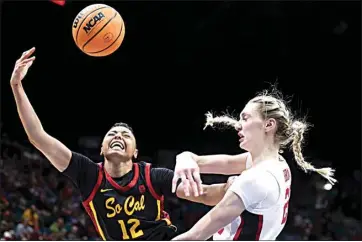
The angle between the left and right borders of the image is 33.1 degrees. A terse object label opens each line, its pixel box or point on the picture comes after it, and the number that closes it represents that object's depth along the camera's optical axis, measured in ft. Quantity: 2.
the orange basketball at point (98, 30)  12.16
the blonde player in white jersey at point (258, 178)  7.79
